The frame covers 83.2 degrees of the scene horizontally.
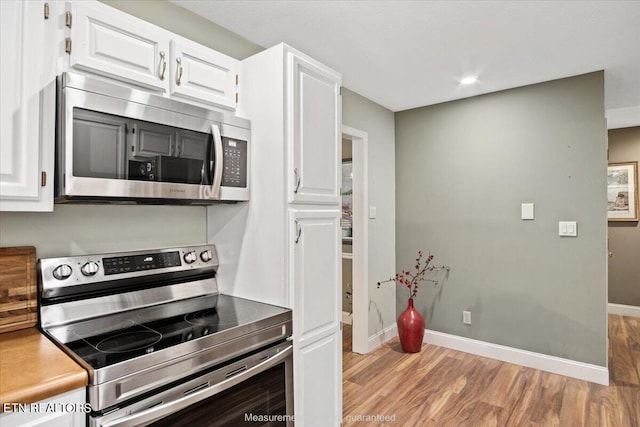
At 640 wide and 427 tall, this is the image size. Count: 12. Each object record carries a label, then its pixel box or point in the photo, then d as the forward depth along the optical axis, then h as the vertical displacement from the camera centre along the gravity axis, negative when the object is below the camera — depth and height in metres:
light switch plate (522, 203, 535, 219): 3.08 +0.05
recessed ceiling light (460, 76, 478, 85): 2.92 +1.13
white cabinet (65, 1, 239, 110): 1.38 +0.70
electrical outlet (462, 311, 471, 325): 3.39 -0.95
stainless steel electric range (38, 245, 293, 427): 1.12 -0.45
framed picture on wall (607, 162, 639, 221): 4.44 +0.33
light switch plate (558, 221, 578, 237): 2.88 -0.09
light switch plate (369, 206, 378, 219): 3.44 +0.05
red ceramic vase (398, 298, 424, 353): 3.30 -1.03
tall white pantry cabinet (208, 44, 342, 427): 1.75 -0.01
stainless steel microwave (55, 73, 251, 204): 1.29 +0.29
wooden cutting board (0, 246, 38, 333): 1.34 -0.27
